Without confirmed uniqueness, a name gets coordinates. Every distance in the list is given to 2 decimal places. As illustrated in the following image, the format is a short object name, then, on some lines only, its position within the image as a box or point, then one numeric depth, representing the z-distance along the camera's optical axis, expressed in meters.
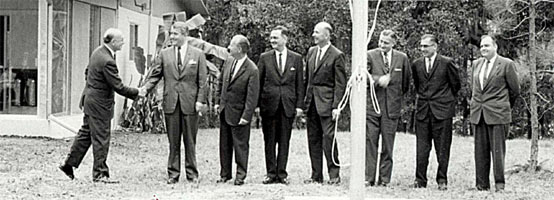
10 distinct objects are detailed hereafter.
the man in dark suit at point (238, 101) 9.86
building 15.02
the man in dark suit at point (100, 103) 9.86
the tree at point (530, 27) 12.12
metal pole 6.32
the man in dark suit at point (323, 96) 9.86
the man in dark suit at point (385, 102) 9.95
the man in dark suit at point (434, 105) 9.90
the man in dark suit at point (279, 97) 9.96
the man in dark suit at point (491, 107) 9.59
